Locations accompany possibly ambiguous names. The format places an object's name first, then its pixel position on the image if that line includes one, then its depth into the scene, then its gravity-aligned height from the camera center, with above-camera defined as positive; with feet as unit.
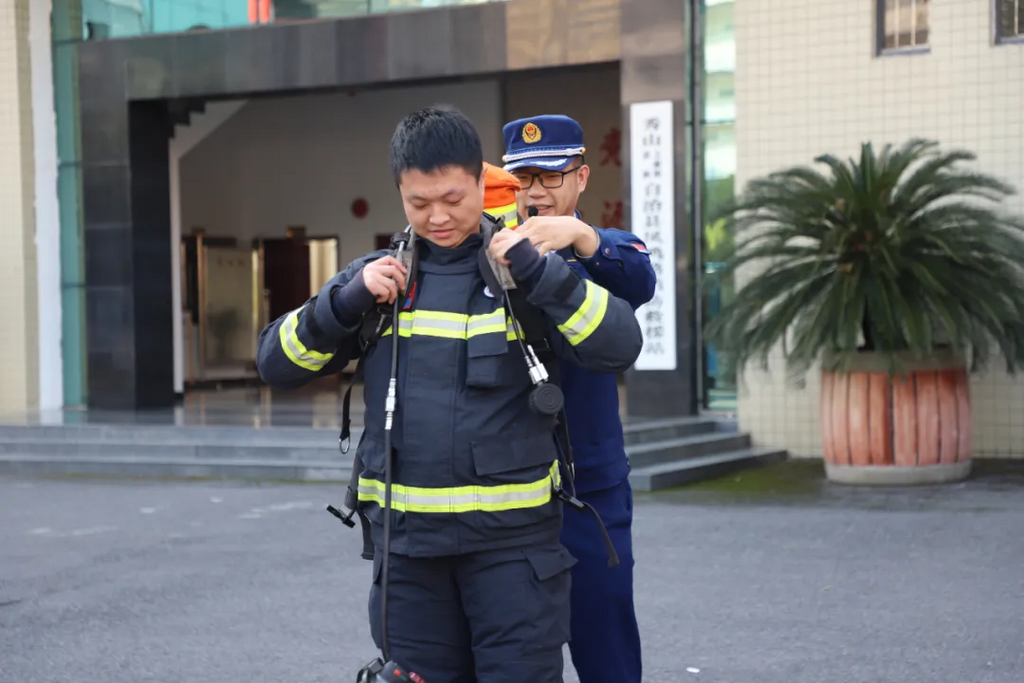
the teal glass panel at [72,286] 50.21 +0.23
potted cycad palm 29.58 -0.37
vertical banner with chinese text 39.96 +2.11
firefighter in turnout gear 9.11 -0.76
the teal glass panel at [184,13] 45.57 +9.56
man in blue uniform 11.25 -1.35
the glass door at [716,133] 39.60 +4.40
